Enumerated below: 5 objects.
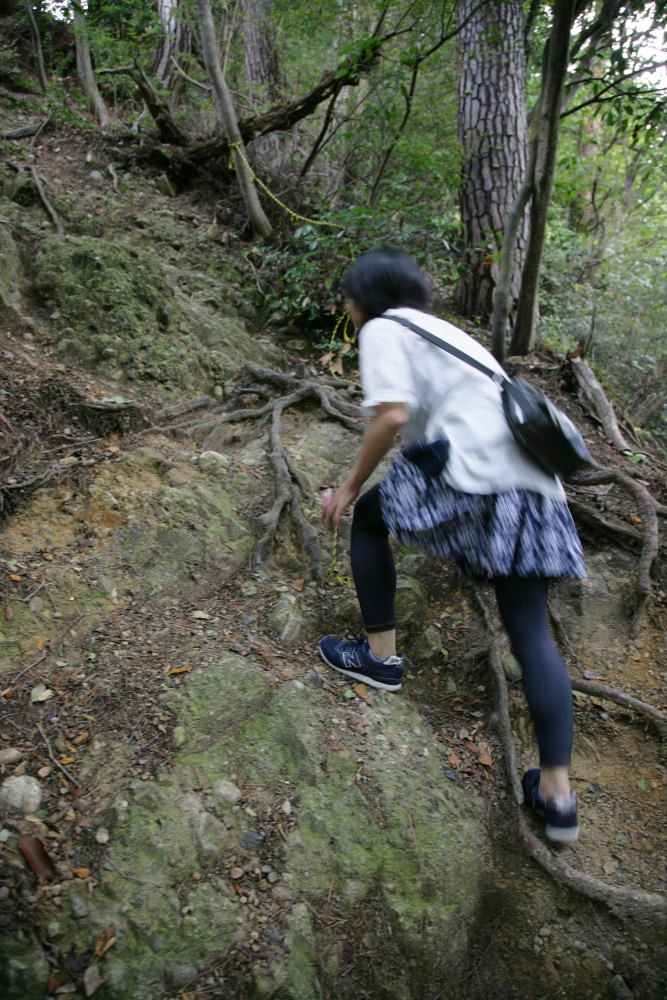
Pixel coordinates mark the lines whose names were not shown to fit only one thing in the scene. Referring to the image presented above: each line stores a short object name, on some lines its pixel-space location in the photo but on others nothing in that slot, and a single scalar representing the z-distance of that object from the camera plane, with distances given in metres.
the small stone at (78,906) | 1.75
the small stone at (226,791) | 2.14
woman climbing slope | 1.84
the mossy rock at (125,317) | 3.94
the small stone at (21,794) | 1.90
